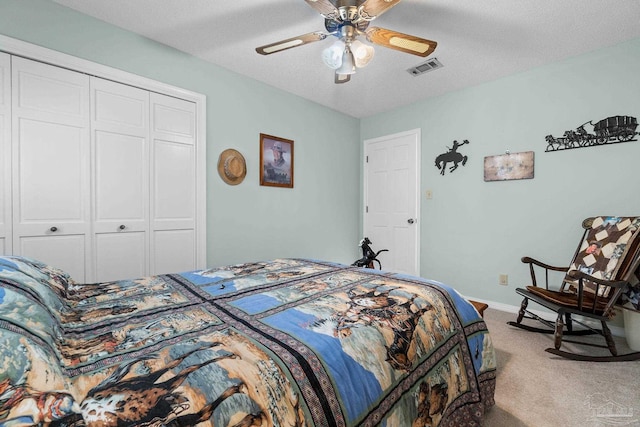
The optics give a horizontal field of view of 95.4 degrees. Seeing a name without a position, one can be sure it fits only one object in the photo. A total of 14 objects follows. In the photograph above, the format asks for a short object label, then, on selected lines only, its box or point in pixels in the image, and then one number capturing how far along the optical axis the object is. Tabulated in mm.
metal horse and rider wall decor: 3646
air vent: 2982
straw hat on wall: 3189
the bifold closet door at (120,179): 2451
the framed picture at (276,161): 3544
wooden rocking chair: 2121
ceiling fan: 1835
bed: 637
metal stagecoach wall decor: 2604
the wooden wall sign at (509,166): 3148
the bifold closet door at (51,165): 2127
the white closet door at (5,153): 2049
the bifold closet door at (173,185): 2760
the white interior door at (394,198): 4113
